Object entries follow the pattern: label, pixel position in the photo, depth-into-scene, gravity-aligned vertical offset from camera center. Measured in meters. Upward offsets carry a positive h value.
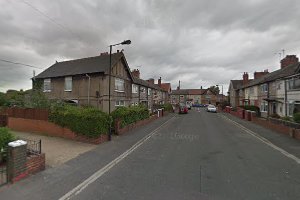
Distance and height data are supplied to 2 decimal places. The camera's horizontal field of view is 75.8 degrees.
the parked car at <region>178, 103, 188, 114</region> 38.78 -1.74
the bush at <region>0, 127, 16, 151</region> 6.77 -1.32
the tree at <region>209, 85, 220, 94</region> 95.21 +5.90
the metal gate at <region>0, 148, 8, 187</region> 5.78 -2.20
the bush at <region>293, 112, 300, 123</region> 14.28 -1.28
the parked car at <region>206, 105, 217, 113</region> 44.69 -1.98
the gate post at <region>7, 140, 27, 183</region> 5.84 -1.86
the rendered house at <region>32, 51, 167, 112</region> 19.84 +2.21
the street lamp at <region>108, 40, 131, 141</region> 12.77 +3.88
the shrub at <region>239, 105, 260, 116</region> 31.41 -1.25
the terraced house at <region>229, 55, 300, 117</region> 20.66 +1.18
